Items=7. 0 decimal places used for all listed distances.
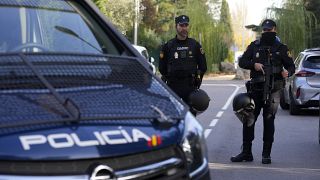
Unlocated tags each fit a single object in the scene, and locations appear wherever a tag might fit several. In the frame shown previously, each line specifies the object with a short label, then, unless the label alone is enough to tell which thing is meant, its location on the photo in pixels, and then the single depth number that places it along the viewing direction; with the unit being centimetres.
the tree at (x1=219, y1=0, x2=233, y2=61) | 5424
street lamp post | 4306
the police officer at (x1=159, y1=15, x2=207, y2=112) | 774
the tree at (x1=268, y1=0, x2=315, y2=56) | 4397
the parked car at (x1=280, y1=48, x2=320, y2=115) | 1469
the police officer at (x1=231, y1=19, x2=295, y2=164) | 818
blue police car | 275
